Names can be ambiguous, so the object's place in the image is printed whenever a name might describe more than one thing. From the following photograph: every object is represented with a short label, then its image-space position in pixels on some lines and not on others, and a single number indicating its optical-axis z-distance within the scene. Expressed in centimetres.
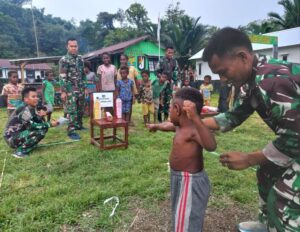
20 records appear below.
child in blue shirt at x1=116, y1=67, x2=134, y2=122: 661
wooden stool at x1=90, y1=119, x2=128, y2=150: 443
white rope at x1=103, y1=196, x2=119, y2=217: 256
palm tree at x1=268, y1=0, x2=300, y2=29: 2489
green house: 1856
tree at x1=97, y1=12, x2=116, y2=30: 5291
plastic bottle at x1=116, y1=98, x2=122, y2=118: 495
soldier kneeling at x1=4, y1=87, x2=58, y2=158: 444
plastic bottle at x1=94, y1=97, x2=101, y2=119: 482
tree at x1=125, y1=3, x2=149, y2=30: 3891
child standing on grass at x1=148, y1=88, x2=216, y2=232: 179
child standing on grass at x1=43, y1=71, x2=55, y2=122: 820
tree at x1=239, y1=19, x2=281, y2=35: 2554
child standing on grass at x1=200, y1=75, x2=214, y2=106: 793
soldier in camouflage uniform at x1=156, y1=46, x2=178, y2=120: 691
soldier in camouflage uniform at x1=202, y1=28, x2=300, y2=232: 137
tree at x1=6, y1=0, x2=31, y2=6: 6596
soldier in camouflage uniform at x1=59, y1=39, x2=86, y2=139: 546
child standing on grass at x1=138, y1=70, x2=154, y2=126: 700
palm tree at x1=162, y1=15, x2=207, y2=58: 2659
